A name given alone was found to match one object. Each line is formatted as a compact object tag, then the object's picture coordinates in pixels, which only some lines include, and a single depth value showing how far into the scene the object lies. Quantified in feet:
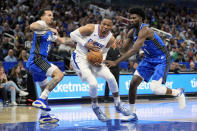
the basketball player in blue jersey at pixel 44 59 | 23.36
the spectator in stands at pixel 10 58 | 42.93
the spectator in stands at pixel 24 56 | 41.70
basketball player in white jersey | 23.53
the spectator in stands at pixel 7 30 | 49.88
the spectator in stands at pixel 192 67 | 49.60
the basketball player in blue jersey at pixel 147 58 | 23.39
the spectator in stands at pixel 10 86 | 37.27
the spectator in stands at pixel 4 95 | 37.36
